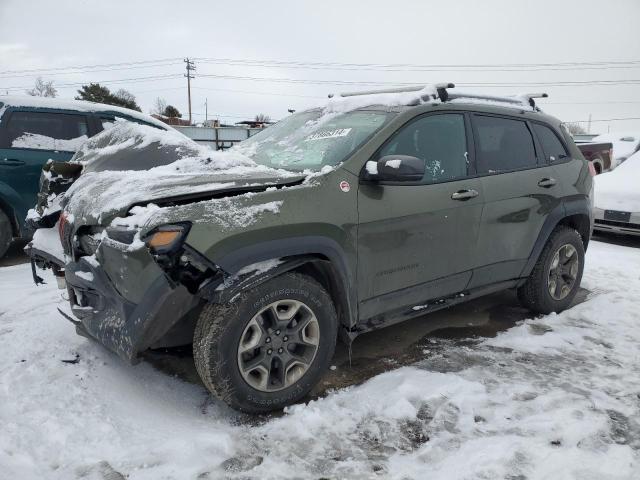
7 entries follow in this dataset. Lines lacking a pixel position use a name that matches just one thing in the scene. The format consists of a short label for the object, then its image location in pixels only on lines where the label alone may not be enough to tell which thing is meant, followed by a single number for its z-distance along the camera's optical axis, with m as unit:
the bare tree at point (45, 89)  58.72
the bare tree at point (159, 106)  69.04
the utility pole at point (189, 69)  54.49
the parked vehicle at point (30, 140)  5.62
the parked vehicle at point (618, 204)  7.30
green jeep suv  2.41
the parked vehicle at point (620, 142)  13.57
